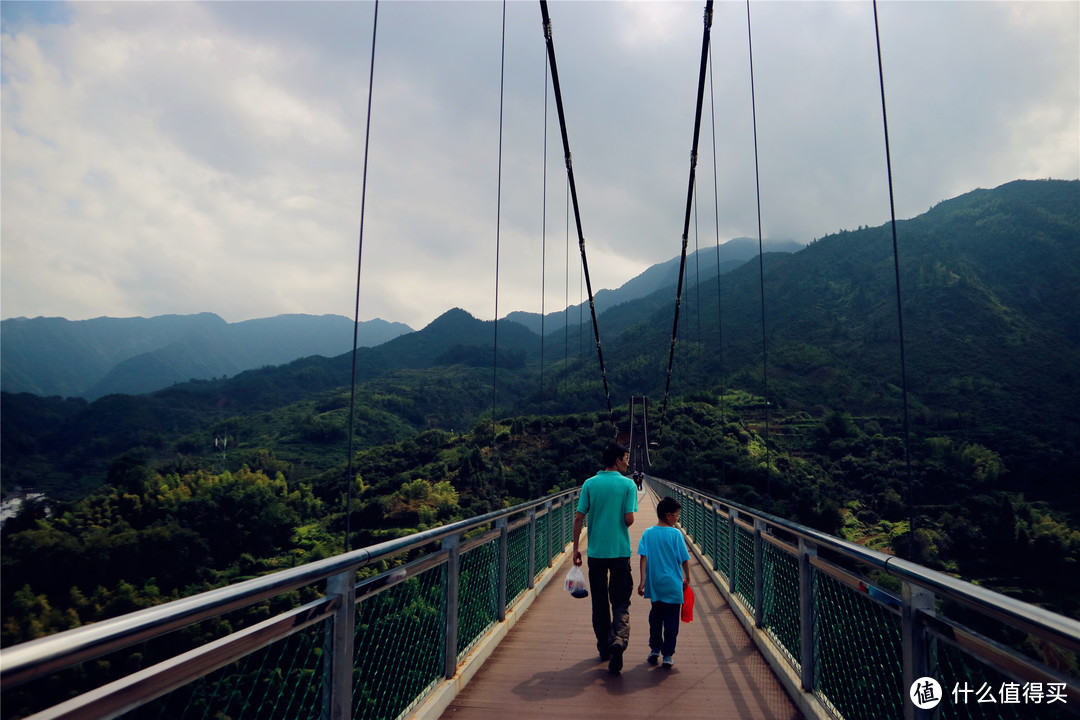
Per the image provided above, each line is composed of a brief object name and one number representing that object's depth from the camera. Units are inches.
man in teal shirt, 144.6
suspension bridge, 52.2
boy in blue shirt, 143.7
